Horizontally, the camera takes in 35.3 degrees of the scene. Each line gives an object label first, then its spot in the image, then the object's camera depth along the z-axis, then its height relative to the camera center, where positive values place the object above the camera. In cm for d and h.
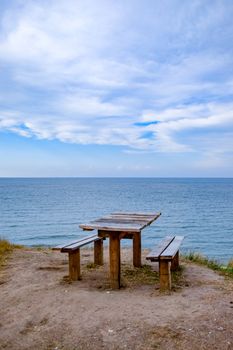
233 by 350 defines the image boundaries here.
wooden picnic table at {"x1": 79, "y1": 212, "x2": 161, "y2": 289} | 567 -78
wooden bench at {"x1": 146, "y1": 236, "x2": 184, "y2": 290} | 557 -126
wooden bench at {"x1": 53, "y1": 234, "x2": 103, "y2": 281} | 635 -138
